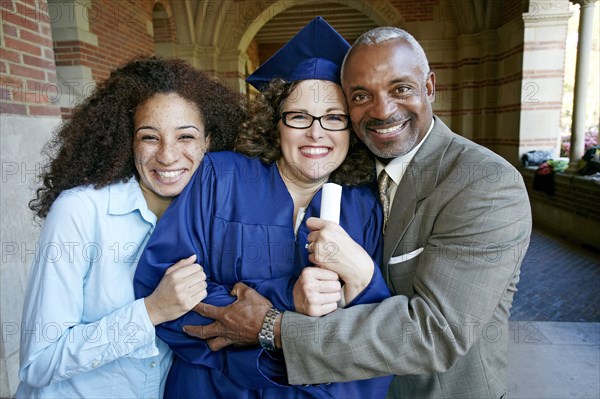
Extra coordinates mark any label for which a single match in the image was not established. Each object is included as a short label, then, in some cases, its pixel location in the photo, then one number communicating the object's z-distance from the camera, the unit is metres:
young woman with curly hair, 1.37
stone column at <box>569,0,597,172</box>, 6.49
